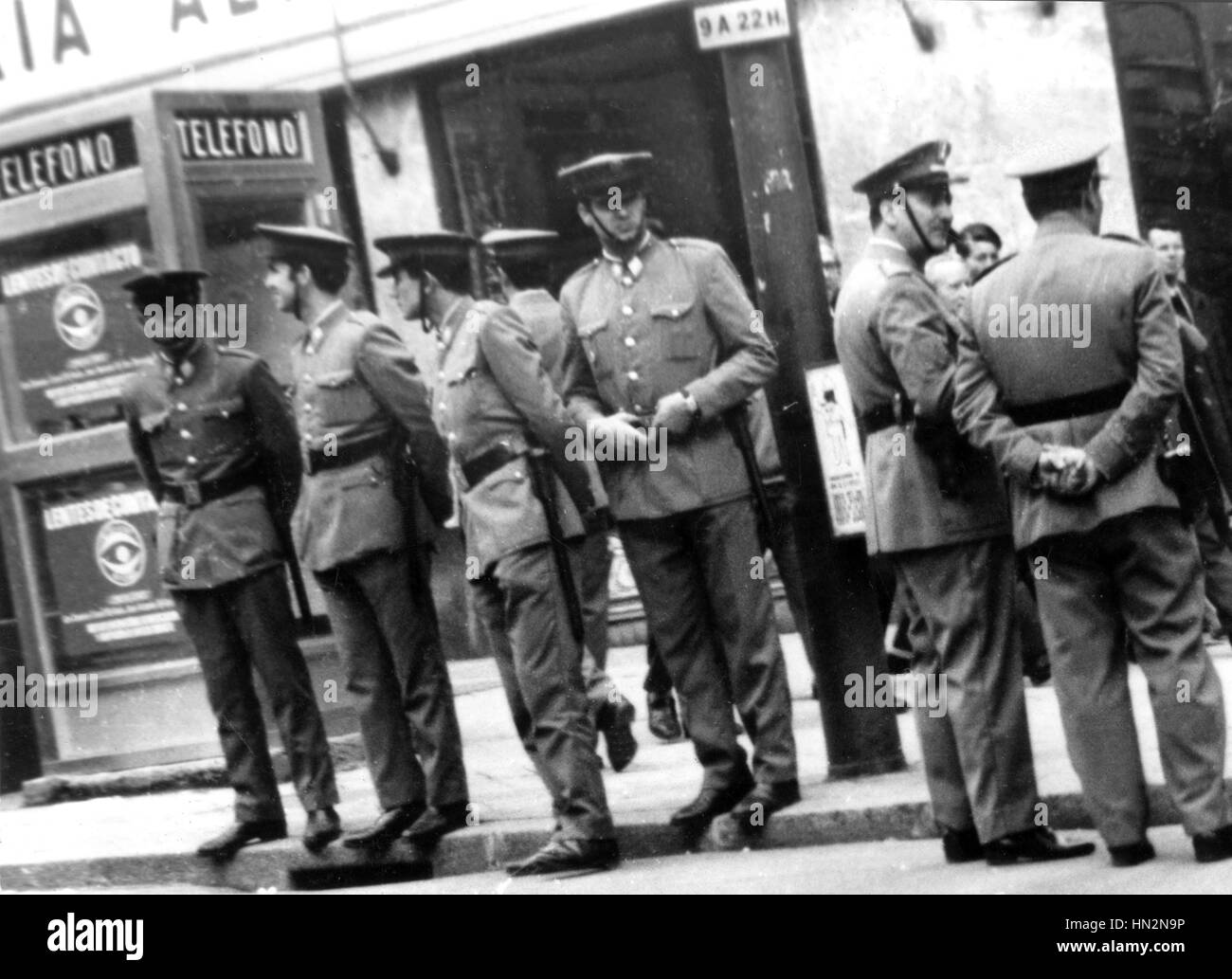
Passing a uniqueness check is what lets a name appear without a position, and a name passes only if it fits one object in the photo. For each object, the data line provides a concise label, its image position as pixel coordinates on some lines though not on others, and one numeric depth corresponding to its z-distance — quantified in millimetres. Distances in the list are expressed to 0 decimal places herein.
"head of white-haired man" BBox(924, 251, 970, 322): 7391
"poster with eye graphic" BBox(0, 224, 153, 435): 9539
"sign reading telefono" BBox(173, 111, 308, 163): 9312
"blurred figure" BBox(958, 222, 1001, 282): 8812
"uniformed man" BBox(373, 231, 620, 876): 7062
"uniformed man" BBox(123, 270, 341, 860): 7965
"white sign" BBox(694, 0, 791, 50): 7297
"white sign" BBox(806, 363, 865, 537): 7371
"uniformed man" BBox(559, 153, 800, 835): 7023
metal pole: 7379
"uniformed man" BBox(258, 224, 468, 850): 7617
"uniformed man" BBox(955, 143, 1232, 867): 5746
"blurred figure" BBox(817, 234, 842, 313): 8828
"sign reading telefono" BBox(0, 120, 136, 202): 9312
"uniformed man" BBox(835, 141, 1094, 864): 6219
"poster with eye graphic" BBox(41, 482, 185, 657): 9719
